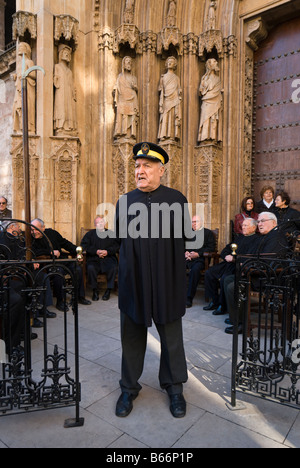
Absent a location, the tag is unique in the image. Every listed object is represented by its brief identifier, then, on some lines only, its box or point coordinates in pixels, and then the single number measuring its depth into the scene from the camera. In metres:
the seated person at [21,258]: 2.18
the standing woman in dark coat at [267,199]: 5.77
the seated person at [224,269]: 4.50
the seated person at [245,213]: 5.75
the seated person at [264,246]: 3.89
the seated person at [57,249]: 4.82
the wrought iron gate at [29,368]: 2.10
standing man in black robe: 2.21
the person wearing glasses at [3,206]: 6.43
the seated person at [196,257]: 5.08
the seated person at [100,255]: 5.37
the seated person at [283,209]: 5.14
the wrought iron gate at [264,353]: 2.25
